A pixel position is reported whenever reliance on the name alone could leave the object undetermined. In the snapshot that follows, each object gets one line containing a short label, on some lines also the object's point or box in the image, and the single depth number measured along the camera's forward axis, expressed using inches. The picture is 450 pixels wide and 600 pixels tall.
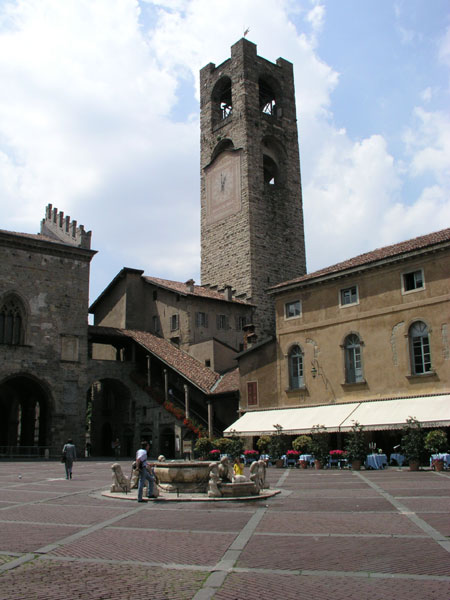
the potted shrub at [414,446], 830.0
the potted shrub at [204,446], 1111.0
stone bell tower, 1850.4
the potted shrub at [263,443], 1063.6
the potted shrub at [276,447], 1022.4
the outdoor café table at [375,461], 882.1
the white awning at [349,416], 892.6
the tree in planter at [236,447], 1055.0
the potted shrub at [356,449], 893.8
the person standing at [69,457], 775.7
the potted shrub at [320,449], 938.7
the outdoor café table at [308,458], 963.3
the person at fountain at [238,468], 602.2
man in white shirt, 518.3
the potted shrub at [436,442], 826.2
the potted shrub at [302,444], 982.0
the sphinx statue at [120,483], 578.9
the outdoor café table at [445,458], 810.2
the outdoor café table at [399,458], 913.5
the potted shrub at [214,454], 1018.7
